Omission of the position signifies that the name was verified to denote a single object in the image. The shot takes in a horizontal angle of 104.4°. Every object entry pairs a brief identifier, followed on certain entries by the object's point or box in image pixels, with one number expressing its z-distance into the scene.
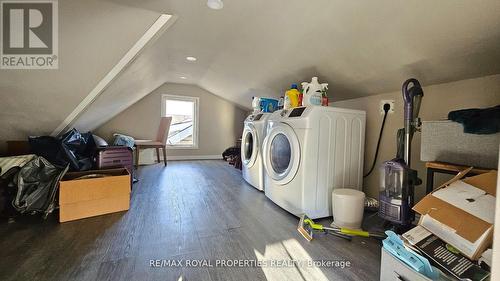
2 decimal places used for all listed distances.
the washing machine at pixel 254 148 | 2.16
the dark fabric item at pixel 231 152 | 3.86
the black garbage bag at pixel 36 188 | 1.38
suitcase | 1.93
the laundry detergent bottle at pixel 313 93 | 1.62
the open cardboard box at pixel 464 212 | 0.68
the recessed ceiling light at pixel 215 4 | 1.34
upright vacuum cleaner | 1.23
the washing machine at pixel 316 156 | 1.44
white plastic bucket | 1.32
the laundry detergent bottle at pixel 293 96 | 1.81
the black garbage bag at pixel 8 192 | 1.40
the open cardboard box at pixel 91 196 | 1.39
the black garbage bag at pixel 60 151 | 1.62
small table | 0.96
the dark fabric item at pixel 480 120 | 0.89
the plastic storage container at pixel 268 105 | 2.41
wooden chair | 3.12
